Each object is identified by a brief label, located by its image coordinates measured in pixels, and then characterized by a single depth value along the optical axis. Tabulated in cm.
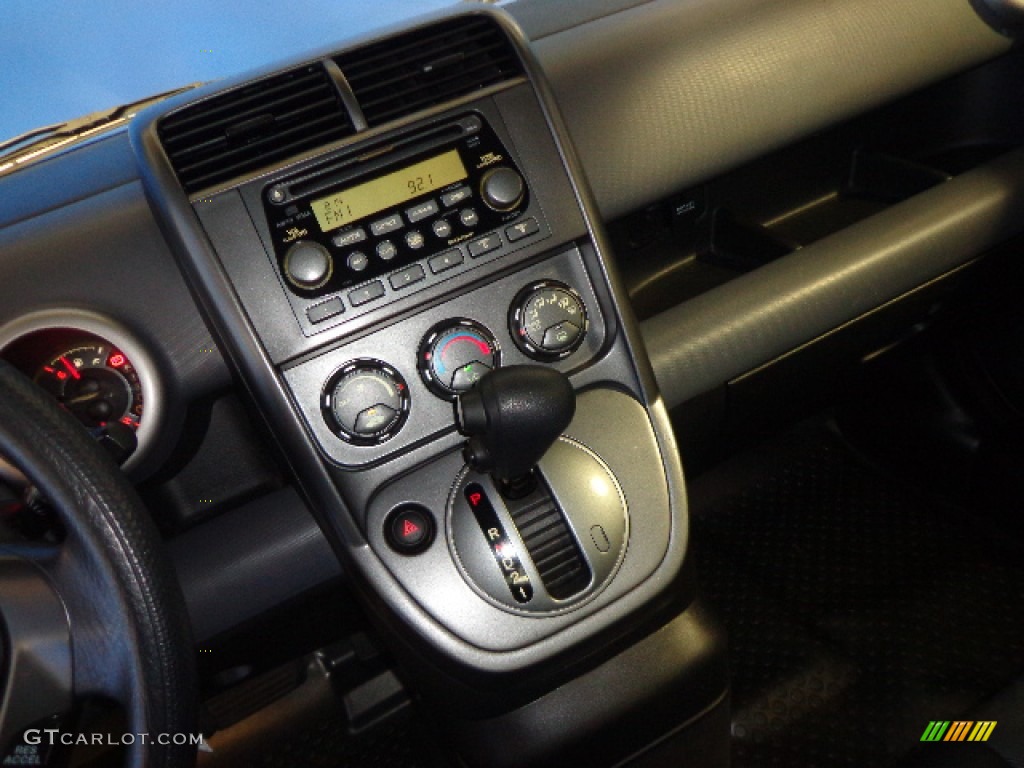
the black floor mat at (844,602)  137
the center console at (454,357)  90
